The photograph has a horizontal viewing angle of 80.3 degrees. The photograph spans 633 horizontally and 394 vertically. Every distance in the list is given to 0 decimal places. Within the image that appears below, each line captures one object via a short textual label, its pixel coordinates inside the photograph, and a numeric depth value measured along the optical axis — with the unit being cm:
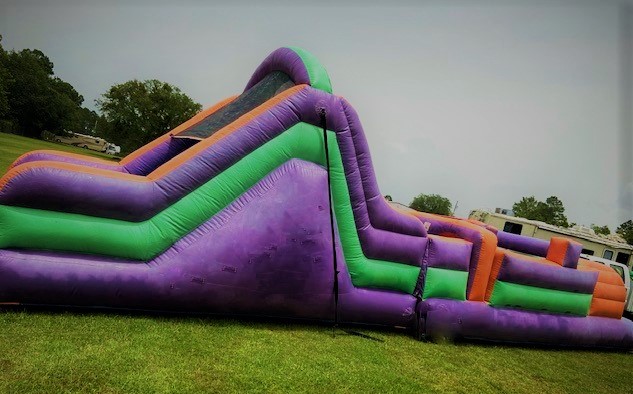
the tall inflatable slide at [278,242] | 304
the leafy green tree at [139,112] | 3694
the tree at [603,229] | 6358
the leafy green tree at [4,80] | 3275
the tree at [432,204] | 9119
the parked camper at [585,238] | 1510
